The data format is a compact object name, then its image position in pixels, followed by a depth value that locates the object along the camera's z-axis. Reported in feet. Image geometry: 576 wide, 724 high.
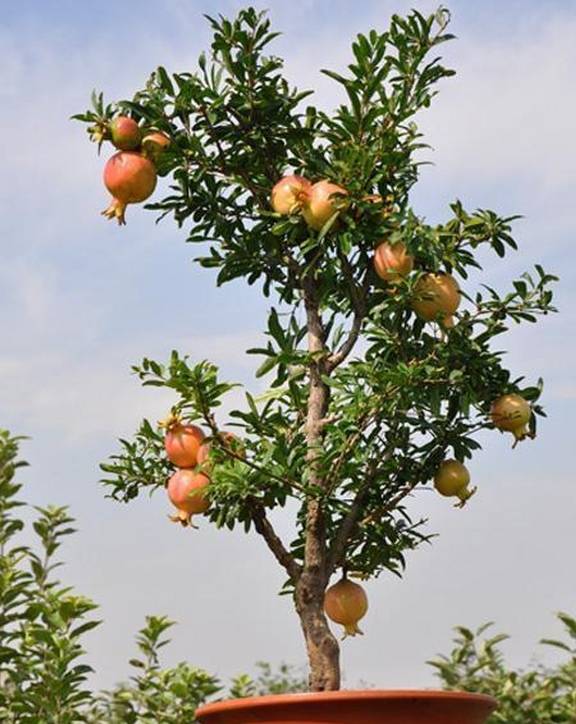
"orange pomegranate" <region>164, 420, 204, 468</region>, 21.57
